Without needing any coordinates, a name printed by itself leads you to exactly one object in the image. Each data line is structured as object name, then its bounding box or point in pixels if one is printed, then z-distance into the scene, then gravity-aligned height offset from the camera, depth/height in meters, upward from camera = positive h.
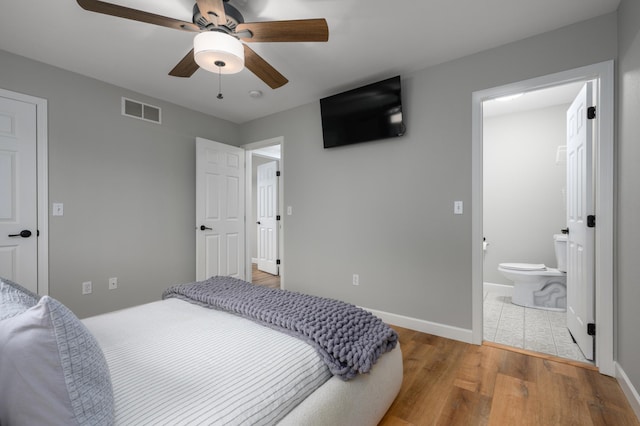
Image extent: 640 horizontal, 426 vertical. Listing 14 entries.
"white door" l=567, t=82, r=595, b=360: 2.07 -0.09
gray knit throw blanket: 1.20 -0.53
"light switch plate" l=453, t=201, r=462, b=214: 2.50 +0.04
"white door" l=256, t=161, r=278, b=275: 5.21 -0.10
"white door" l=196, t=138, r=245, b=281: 3.60 +0.03
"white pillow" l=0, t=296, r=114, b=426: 0.62 -0.37
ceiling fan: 1.53 +1.06
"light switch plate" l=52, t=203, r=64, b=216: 2.63 +0.03
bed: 0.64 -0.55
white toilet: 3.24 -0.81
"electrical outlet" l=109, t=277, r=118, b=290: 2.96 -0.73
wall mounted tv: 2.76 +1.00
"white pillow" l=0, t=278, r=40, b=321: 0.83 -0.29
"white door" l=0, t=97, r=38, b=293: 2.37 +0.16
